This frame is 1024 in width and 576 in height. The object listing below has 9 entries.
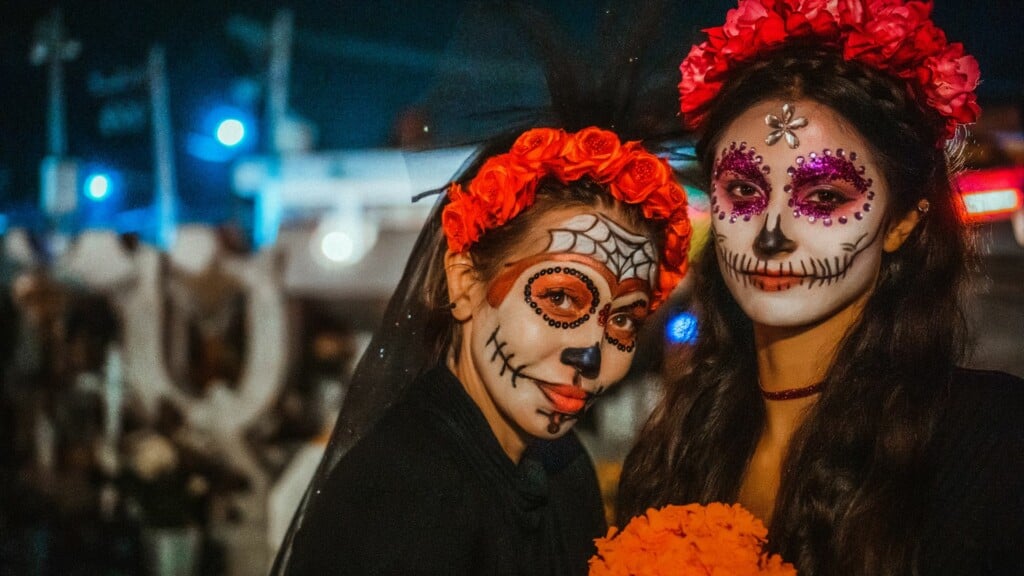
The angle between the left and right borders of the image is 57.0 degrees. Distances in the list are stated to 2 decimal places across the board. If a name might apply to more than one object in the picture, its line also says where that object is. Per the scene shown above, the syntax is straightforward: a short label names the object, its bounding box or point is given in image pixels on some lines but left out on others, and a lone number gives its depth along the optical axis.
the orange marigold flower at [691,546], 1.53
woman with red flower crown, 1.66
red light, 2.65
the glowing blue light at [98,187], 5.08
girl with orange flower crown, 1.71
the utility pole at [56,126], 4.75
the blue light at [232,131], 4.79
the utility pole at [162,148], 4.79
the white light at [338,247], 4.78
